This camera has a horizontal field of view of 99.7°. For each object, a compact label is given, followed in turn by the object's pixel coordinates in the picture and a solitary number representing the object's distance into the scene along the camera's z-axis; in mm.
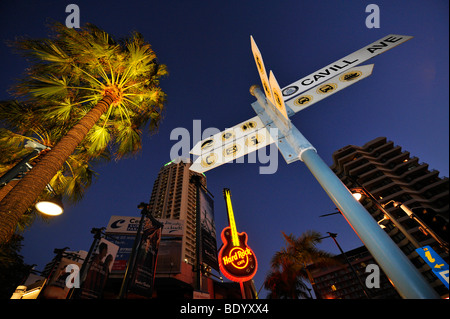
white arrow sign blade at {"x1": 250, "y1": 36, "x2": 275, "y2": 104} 2913
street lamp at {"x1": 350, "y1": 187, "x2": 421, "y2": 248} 6313
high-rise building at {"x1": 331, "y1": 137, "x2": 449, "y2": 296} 44750
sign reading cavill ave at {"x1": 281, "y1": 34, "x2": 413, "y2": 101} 3205
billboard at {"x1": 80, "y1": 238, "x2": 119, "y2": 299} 10422
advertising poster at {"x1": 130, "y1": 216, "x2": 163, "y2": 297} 7894
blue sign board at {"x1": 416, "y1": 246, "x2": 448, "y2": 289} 4845
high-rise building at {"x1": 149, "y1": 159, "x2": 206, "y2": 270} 73688
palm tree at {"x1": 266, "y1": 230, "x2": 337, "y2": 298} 21688
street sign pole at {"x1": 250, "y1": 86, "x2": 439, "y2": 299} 1511
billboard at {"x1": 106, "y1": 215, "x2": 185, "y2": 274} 30770
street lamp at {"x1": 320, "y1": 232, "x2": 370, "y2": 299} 17953
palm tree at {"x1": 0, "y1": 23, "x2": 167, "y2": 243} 5539
